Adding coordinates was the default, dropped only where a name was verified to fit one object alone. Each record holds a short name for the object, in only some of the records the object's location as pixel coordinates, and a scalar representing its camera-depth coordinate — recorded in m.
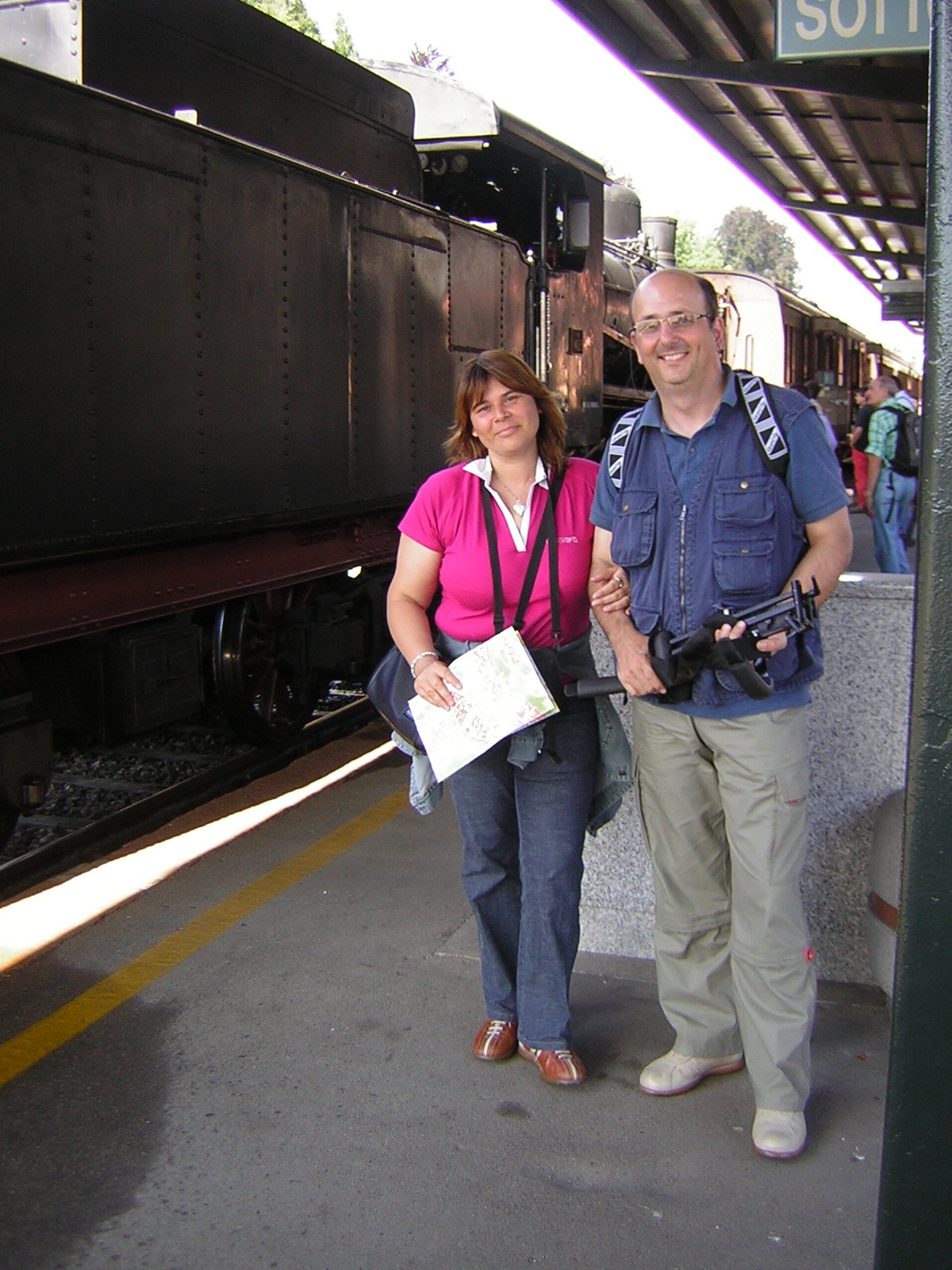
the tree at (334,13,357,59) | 45.06
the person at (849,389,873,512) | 10.29
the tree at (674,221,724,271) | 57.03
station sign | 3.98
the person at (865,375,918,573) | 9.55
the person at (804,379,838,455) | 21.42
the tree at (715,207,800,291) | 96.44
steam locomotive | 3.88
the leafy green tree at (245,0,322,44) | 41.72
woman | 2.76
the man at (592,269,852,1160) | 2.49
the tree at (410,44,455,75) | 58.09
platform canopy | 6.43
